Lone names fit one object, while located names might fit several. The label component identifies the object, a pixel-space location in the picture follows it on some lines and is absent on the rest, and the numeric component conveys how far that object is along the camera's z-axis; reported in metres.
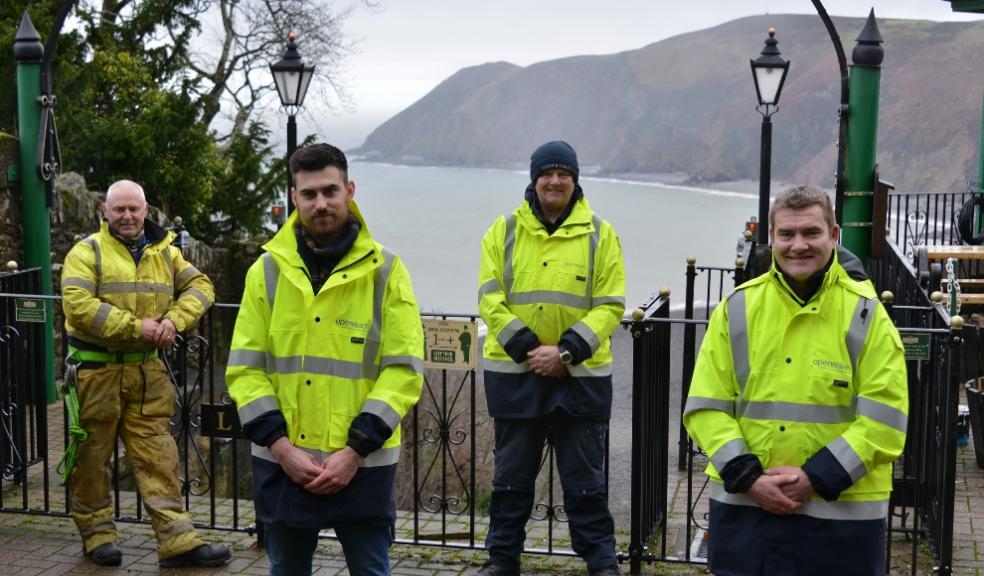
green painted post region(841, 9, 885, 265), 9.85
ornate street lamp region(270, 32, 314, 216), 12.50
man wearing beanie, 5.16
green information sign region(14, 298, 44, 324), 6.28
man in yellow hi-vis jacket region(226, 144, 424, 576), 3.79
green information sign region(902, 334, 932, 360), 5.10
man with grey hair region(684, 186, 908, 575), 3.46
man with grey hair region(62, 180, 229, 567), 5.43
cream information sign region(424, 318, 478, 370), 5.58
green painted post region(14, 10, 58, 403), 10.20
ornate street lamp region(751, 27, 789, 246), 11.88
